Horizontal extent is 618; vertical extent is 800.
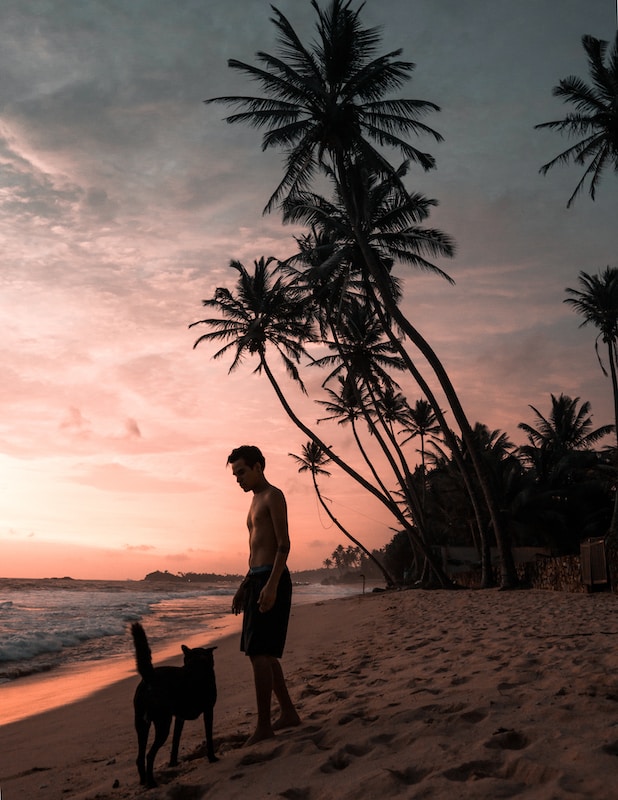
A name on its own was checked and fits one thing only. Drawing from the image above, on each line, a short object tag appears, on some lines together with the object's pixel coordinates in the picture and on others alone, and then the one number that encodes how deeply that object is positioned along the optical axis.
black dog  3.11
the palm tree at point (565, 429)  35.81
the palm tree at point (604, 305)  24.89
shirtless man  3.62
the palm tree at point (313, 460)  37.88
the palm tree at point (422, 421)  34.41
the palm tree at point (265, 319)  23.48
